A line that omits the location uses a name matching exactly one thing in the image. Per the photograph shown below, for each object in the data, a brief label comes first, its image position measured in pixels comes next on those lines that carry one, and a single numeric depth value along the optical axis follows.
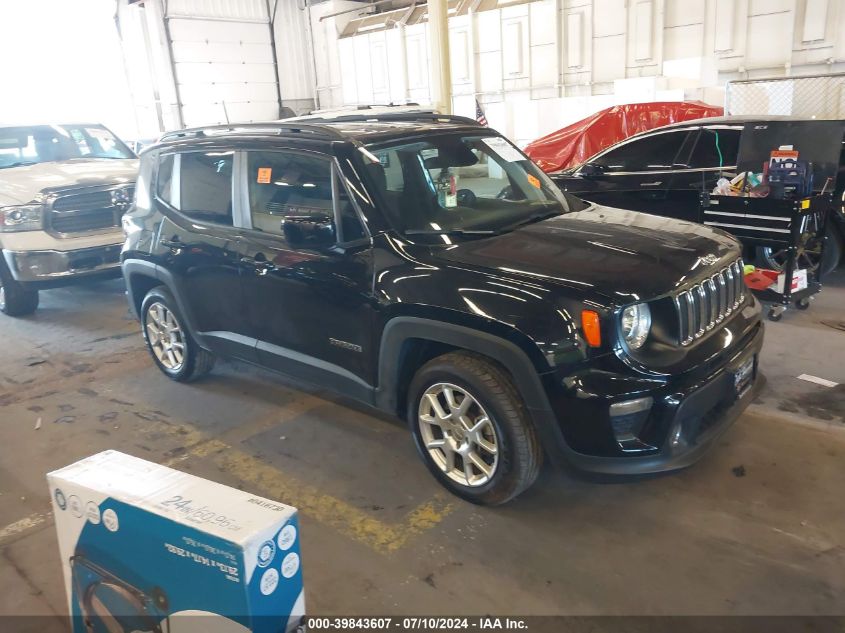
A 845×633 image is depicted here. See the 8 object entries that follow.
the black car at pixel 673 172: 6.31
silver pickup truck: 6.49
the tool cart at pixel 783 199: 5.25
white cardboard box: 1.73
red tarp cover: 9.30
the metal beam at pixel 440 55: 8.82
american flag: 10.45
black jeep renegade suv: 2.72
